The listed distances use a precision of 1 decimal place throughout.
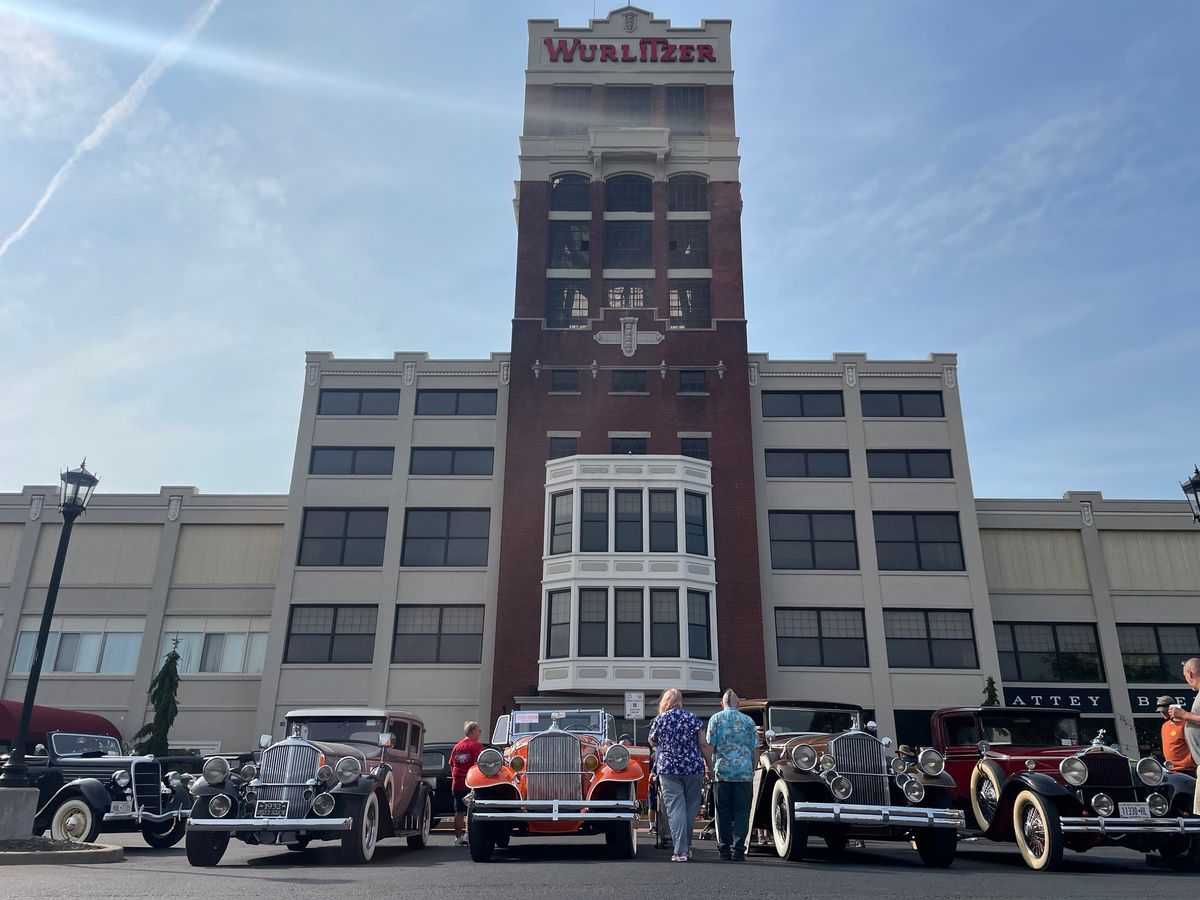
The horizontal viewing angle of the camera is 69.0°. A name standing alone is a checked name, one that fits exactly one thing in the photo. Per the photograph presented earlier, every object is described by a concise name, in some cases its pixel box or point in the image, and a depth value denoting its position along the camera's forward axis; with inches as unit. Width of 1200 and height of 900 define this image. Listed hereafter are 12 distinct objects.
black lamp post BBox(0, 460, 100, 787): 554.3
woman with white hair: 404.5
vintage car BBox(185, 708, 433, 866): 410.6
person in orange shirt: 430.3
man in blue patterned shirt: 395.2
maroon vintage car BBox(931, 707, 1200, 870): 393.4
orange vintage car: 402.6
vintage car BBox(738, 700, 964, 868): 389.7
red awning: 944.9
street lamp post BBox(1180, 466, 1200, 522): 641.6
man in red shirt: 548.7
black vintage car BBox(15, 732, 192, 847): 540.1
